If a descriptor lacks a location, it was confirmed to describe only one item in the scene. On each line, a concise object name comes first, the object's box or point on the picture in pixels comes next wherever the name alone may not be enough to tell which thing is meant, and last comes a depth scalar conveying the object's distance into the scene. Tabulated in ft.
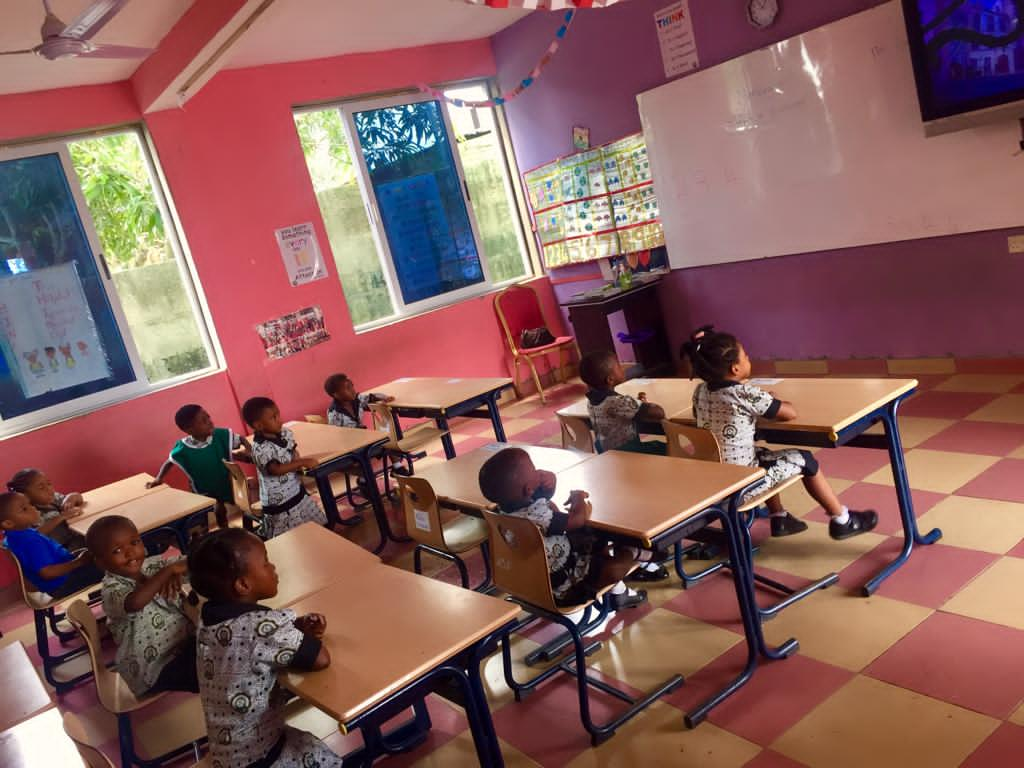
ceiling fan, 9.80
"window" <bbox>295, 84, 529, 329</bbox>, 21.29
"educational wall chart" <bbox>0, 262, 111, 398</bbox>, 17.02
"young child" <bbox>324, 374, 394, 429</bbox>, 16.37
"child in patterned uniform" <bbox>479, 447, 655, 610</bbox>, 7.79
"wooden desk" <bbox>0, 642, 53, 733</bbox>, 8.03
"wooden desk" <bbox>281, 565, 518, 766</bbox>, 5.69
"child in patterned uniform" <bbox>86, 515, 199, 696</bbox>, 8.08
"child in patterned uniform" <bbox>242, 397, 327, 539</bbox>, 12.91
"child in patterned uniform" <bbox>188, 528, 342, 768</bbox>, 6.02
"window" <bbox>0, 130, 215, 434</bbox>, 17.11
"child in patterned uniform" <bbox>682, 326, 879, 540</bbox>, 9.13
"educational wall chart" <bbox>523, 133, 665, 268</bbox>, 20.42
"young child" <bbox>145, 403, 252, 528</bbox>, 15.21
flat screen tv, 12.30
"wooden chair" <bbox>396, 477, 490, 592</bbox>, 9.66
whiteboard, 14.17
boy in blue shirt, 11.69
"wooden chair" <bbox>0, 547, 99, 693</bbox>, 12.20
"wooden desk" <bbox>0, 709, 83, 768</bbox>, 6.50
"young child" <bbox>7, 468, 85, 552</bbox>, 13.59
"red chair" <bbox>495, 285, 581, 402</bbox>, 22.89
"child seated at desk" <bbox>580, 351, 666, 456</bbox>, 10.92
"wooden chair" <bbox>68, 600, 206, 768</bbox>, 8.39
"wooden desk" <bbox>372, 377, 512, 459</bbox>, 14.73
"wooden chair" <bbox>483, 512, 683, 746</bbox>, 7.69
